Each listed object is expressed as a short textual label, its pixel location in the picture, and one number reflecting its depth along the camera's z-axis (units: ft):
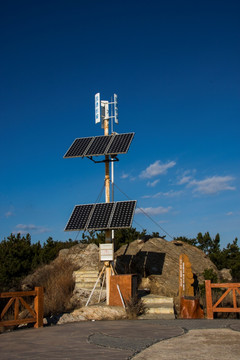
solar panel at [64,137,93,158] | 54.24
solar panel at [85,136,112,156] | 52.65
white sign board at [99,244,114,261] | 48.96
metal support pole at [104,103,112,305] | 47.49
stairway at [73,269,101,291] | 55.47
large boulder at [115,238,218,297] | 60.34
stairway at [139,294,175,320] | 43.09
